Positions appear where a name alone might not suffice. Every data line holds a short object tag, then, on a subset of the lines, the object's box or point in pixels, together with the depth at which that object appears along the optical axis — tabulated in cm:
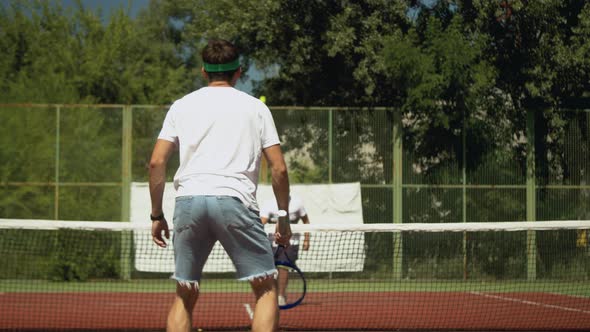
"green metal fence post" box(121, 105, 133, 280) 1702
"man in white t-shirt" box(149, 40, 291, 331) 478
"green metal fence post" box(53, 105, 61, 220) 1728
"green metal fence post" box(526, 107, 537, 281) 1791
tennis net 1253
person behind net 1201
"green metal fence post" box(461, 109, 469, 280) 1778
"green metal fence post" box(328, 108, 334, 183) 1773
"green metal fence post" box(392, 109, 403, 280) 1731
